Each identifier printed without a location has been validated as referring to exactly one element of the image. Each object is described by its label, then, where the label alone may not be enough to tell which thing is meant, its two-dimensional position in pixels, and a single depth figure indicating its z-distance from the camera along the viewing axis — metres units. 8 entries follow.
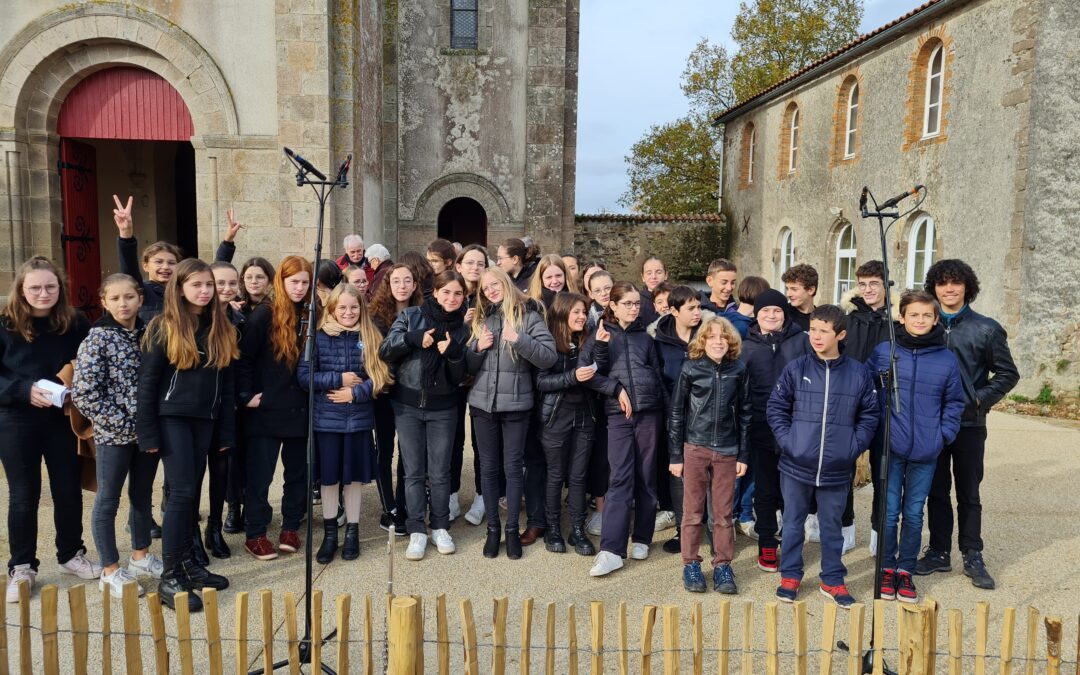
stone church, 8.30
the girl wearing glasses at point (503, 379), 4.49
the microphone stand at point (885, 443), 3.27
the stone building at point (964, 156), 9.73
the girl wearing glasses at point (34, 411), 3.80
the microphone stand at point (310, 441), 3.11
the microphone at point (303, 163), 3.26
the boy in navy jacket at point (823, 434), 3.91
